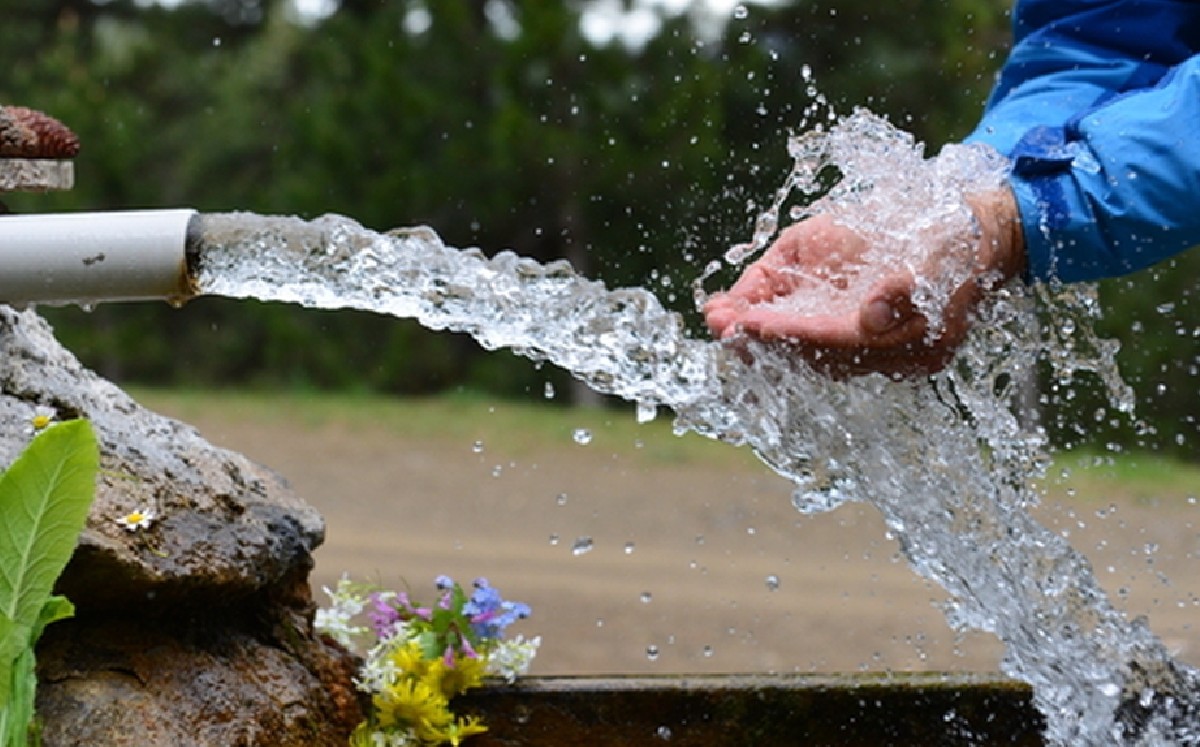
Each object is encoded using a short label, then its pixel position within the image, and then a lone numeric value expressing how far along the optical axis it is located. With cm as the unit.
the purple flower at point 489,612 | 253
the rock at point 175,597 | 232
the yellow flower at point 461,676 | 248
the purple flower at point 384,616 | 253
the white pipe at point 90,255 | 228
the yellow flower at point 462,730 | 245
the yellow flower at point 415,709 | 244
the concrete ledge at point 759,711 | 249
